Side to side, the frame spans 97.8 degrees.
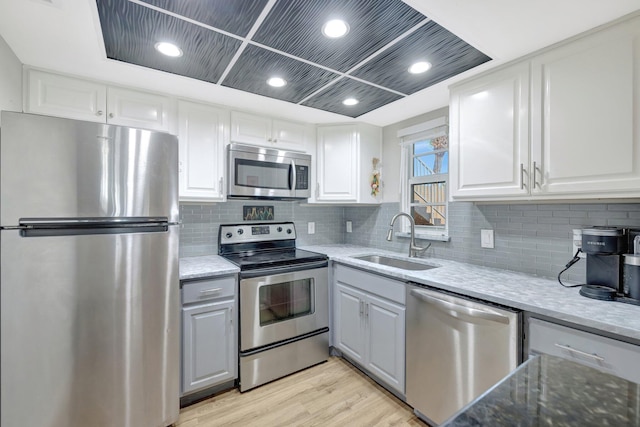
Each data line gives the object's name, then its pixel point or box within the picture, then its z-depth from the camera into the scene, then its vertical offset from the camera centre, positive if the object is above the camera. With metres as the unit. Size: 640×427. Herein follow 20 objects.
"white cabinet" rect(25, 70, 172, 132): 1.67 +0.72
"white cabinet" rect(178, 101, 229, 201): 2.13 +0.49
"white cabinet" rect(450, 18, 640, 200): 1.23 +0.47
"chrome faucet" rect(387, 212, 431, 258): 2.38 -0.28
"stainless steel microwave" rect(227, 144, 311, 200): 2.30 +0.35
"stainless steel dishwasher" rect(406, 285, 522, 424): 1.33 -0.72
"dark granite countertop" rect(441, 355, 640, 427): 0.44 -0.33
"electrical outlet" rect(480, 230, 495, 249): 2.00 -0.19
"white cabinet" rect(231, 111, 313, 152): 2.37 +0.72
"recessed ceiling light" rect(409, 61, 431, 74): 1.66 +0.89
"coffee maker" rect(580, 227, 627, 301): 1.31 -0.23
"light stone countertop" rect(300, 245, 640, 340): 1.07 -0.40
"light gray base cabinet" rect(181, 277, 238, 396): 1.83 -0.83
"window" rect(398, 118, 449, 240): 2.43 +0.34
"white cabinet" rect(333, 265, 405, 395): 1.87 -0.83
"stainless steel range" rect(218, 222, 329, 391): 2.04 -0.76
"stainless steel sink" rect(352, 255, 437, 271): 2.31 -0.44
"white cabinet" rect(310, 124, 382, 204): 2.76 +0.47
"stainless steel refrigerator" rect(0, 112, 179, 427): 1.25 -0.30
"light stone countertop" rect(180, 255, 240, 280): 1.86 -0.40
